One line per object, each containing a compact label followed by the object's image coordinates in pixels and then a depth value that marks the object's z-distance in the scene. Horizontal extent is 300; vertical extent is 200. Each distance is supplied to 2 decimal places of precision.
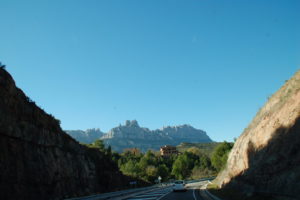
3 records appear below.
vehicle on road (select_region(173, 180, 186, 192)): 35.06
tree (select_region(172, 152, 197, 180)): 126.56
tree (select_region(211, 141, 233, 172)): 99.28
